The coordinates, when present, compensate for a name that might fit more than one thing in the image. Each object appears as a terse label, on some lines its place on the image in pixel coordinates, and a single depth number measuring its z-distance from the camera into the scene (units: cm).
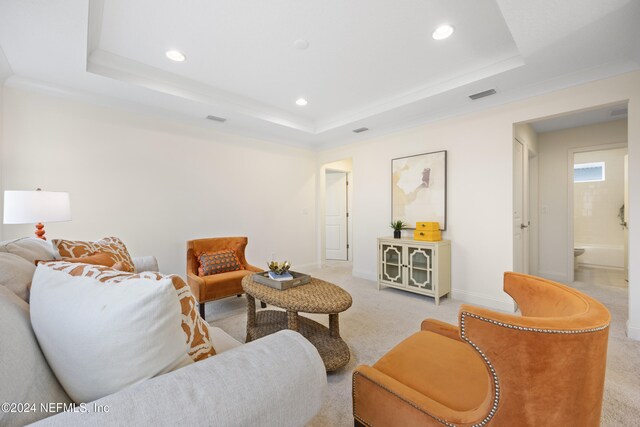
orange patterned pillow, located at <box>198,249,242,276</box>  308
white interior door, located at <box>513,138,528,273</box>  319
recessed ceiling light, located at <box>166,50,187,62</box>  250
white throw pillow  68
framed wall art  365
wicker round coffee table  184
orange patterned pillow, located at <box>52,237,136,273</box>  170
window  576
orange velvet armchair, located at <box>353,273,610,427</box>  72
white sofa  58
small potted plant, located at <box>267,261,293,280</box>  230
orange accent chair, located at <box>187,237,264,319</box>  277
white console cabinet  338
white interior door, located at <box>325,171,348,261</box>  642
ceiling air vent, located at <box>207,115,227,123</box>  374
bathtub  526
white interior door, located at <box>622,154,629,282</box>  476
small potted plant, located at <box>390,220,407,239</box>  395
